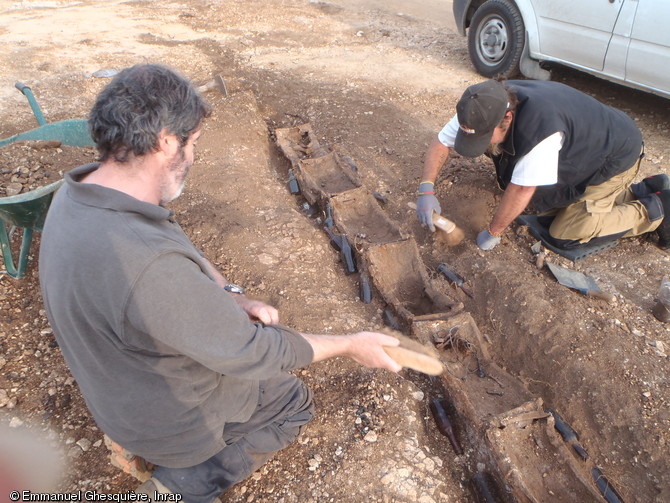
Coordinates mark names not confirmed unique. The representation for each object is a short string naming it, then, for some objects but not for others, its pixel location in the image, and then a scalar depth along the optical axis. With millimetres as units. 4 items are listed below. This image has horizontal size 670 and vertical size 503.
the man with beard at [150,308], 1556
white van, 5207
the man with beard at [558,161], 3408
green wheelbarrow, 3056
